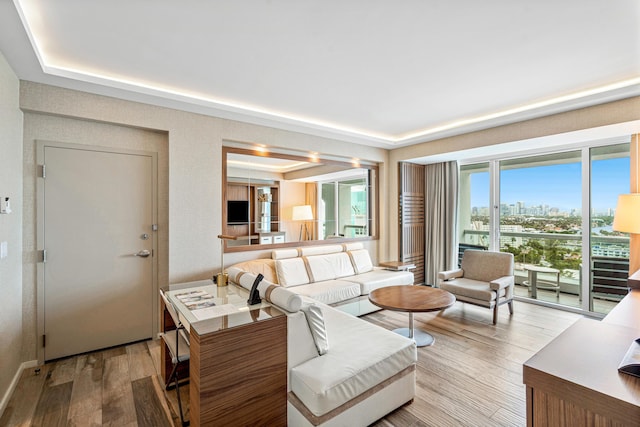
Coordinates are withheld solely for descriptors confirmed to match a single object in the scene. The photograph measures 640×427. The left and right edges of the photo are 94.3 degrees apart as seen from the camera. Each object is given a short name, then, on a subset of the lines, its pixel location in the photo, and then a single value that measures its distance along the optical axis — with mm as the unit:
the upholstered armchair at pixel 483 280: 3543
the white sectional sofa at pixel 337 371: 1663
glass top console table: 1491
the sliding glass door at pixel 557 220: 3805
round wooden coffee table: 2830
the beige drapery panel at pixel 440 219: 5160
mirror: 3735
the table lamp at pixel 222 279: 2340
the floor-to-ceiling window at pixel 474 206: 4941
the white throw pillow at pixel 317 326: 1874
